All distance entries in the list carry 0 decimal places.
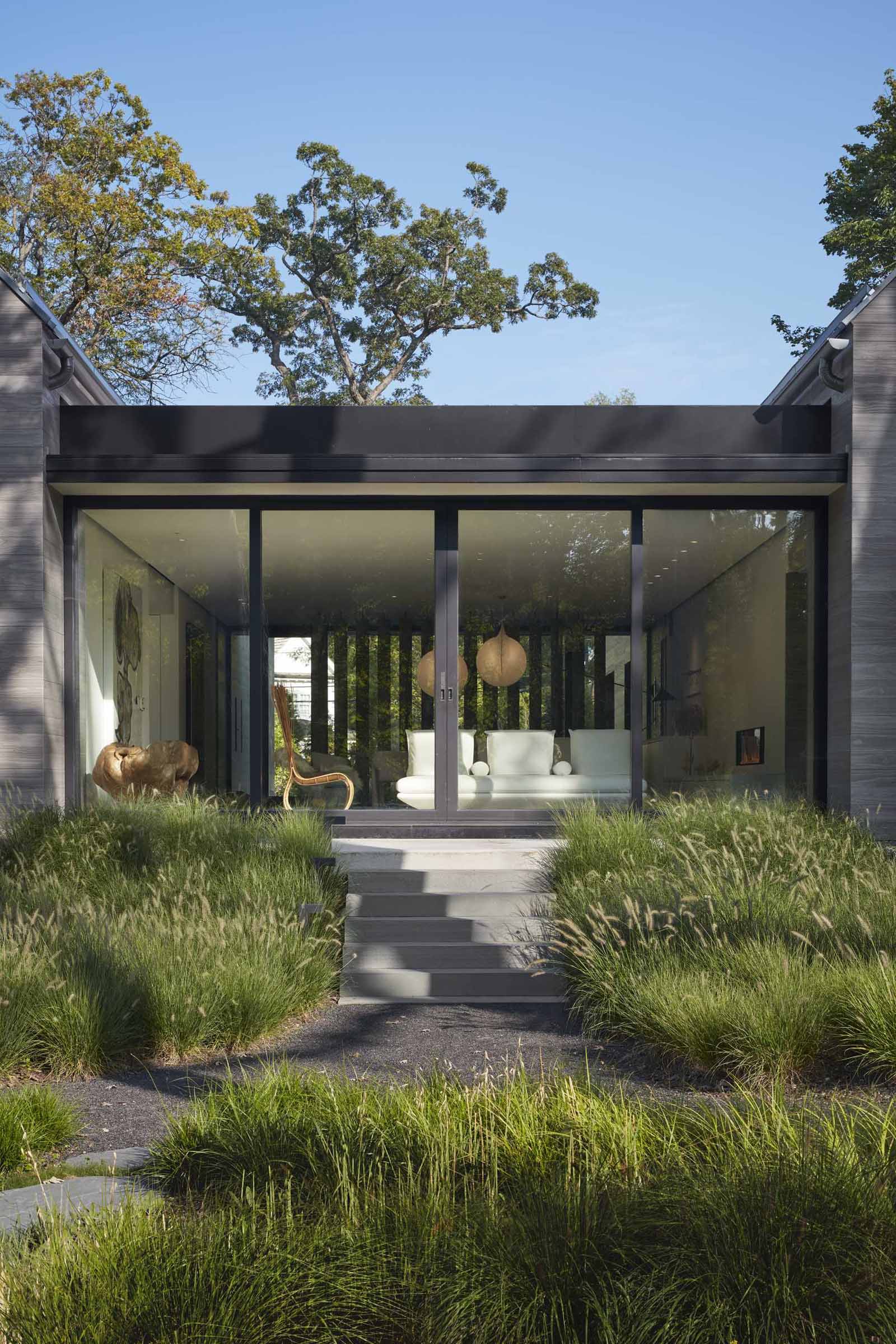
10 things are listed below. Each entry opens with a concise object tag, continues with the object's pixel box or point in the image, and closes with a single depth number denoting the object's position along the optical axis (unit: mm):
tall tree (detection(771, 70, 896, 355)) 18597
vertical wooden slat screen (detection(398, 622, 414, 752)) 8781
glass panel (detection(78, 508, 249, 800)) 8977
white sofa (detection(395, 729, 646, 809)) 8766
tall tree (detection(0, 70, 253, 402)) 18000
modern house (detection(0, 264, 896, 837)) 8469
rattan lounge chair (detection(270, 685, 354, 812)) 8797
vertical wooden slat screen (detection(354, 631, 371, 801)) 8828
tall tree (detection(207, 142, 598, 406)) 22875
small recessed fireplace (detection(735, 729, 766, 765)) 8914
